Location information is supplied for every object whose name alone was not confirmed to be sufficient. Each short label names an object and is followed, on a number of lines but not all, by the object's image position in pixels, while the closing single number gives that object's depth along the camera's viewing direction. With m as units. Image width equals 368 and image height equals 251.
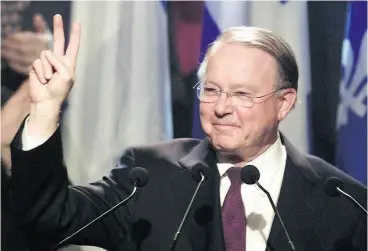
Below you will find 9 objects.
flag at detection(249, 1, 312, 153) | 7.35
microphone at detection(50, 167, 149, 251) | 6.91
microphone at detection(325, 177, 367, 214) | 6.96
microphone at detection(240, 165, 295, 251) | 6.93
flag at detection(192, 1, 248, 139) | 7.34
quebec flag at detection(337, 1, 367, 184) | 7.36
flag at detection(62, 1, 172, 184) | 7.33
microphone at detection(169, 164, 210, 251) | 6.95
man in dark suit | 7.03
